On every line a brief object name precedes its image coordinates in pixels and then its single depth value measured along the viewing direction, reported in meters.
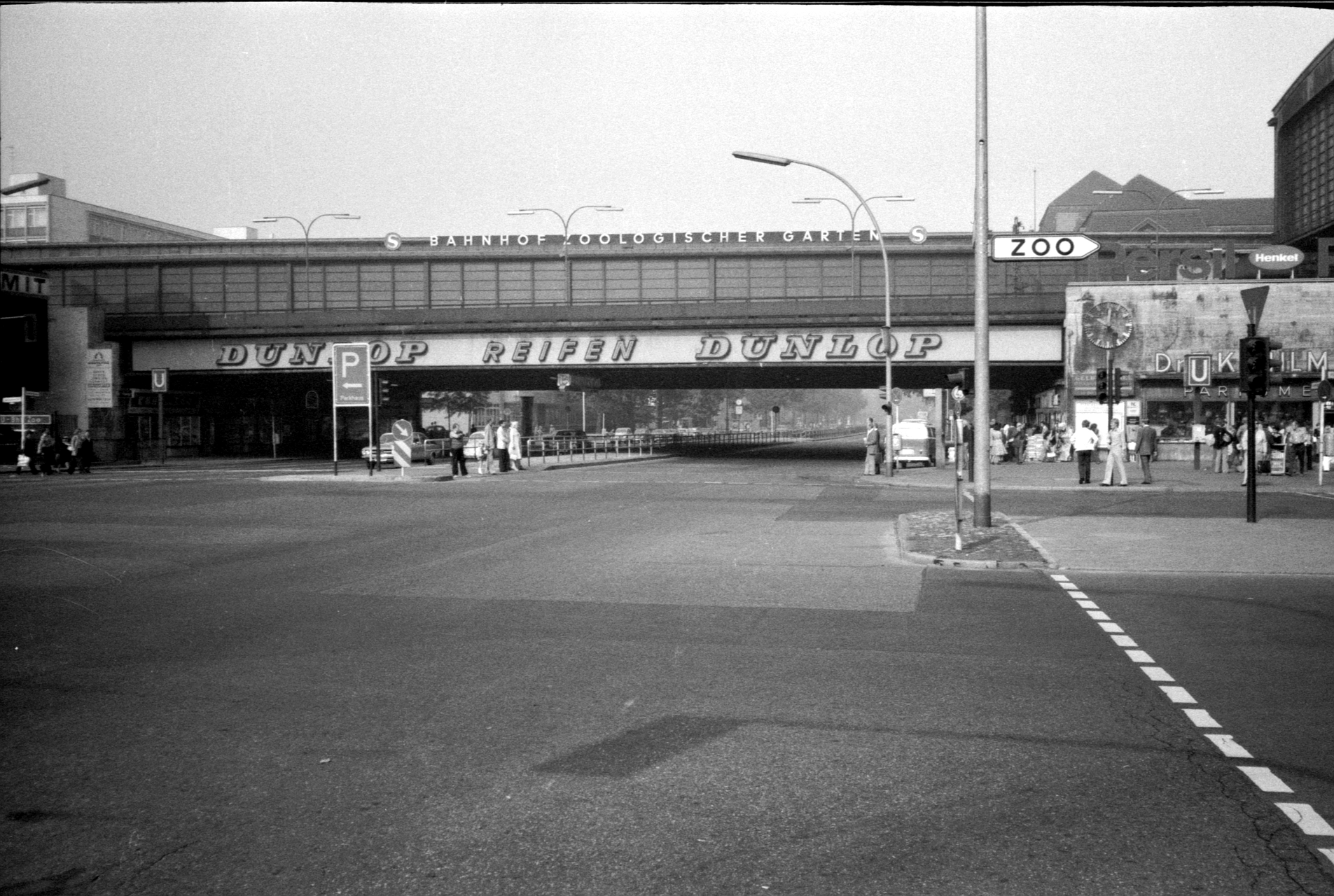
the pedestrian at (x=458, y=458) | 35.75
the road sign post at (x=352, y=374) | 36.75
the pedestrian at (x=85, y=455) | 42.53
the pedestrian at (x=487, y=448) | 39.75
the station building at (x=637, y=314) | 47.12
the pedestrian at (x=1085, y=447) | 29.75
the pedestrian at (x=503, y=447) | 40.88
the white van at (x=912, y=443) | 45.16
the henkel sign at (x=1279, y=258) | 46.97
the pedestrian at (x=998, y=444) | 44.34
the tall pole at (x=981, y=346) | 16.92
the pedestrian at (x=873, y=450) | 38.06
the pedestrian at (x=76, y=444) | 42.69
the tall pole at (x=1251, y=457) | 18.44
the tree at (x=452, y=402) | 84.38
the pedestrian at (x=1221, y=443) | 36.41
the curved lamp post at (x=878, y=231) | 29.23
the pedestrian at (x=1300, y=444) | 36.34
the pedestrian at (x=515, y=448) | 41.38
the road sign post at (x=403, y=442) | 36.81
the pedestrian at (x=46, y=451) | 40.59
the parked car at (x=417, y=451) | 47.16
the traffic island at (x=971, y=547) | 13.73
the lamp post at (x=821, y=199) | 42.03
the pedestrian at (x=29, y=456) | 41.44
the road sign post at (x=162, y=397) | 51.53
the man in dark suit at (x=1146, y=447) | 29.62
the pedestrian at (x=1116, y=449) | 28.80
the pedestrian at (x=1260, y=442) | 36.47
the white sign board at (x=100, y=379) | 53.16
